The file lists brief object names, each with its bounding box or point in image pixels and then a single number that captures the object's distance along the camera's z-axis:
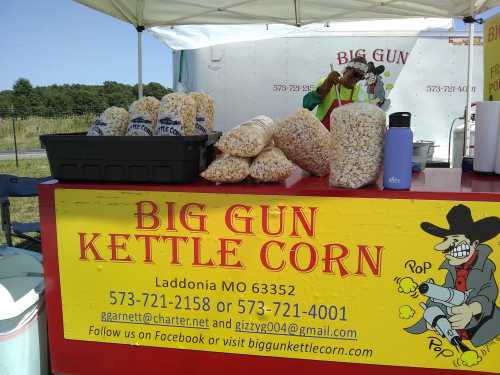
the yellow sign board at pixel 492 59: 2.09
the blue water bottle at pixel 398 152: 1.31
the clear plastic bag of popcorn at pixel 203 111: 1.70
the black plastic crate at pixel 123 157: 1.43
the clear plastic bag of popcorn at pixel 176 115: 1.48
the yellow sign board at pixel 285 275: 1.36
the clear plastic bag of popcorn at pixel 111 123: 1.55
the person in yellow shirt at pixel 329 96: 2.91
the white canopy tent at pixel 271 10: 3.45
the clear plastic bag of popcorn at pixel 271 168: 1.42
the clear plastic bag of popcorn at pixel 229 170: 1.43
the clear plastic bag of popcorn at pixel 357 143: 1.34
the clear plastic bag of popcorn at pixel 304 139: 1.53
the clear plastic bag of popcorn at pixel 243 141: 1.40
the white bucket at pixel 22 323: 1.58
